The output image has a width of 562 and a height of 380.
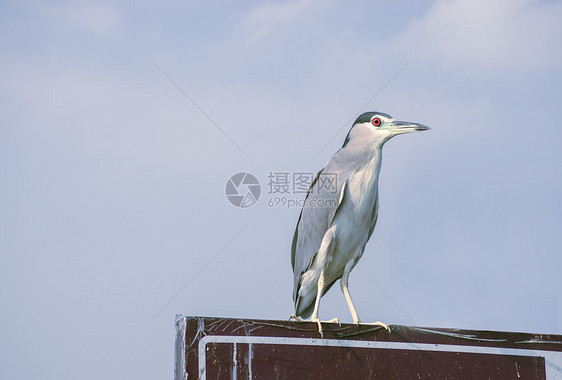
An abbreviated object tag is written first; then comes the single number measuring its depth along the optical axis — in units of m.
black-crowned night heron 10.60
